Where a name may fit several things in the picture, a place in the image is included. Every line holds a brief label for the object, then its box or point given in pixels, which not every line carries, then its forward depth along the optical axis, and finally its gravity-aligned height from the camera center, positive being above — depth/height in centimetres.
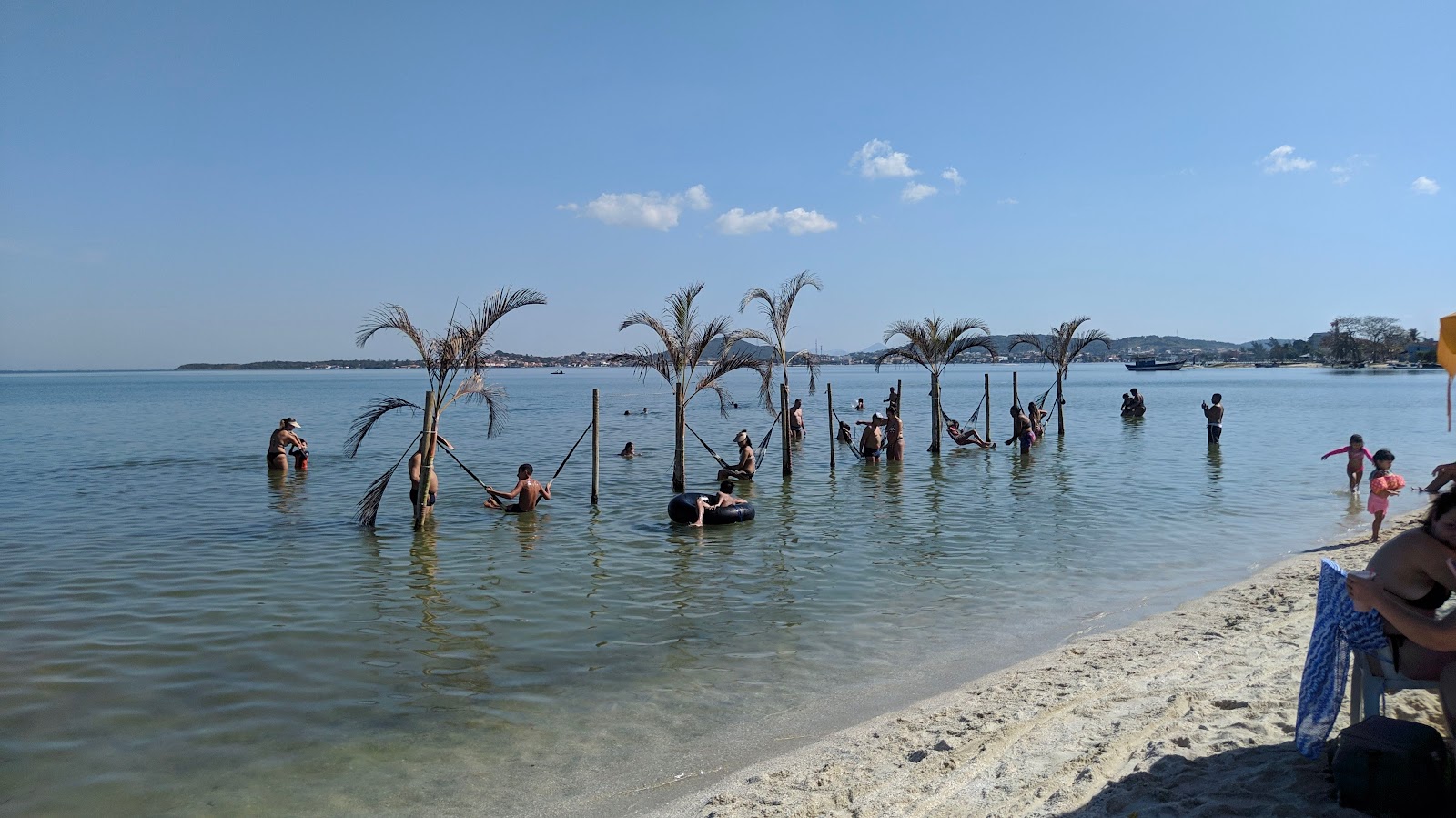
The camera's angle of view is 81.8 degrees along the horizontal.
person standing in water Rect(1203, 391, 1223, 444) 2548 -154
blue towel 412 -147
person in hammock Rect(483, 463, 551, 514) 1570 -207
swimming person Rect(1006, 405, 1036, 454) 2588 -179
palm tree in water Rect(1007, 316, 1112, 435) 3308 +117
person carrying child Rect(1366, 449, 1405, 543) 1160 -171
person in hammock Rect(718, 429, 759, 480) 2019 -213
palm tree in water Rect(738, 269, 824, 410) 2122 +155
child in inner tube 1425 -211
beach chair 402 -154
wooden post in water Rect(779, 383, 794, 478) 2041 -121
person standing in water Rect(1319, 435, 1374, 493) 1525 -176
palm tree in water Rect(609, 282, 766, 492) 1695 +44
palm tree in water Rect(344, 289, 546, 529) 1314 +36
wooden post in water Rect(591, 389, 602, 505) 1653 -110
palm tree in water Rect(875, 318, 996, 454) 2519 +90
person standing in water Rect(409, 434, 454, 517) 1426 -166
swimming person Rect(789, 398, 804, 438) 2683 -141
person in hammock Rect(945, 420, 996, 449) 2731 -201
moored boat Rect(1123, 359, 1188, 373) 13950 +95
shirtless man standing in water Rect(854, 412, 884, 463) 2355 -185
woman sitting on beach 362 -100
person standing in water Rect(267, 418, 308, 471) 2202 -149
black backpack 379 -184
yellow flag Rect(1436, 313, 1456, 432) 540 +13
